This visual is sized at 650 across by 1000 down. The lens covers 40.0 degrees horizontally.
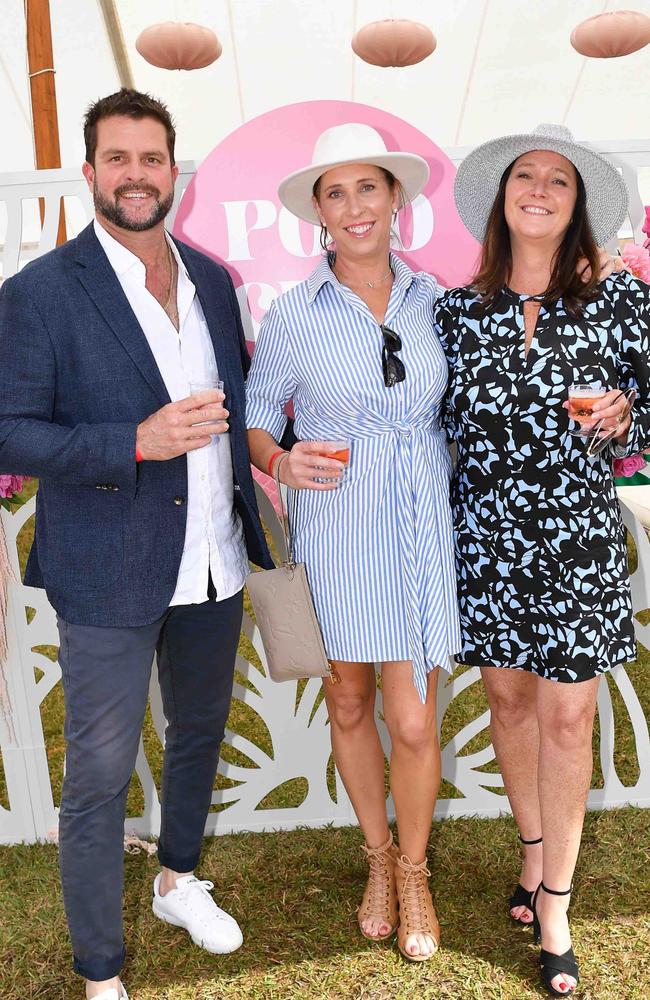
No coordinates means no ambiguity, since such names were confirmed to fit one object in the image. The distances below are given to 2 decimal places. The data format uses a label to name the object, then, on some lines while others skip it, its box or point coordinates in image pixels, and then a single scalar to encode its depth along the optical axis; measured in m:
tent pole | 3.54
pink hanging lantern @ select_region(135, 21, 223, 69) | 6.16
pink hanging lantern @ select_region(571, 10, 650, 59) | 6.04
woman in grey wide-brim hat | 2.09
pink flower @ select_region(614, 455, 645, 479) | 2.63
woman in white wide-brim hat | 2.17
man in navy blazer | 1.96
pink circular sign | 2.71
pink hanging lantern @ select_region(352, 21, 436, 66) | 6.22
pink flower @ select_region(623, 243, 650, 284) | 2.53
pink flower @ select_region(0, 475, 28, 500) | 2.69
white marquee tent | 6.85
